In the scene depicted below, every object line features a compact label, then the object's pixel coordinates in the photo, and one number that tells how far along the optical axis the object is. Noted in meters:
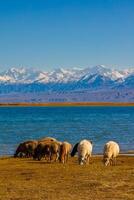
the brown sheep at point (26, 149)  39.47
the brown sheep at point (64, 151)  33.99
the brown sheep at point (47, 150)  35.41
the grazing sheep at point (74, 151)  40.03
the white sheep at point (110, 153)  32.22
